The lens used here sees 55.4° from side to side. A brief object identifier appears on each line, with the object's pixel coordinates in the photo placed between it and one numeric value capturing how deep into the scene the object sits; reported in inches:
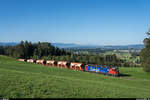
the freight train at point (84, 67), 1620.8
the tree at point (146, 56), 2036.7
